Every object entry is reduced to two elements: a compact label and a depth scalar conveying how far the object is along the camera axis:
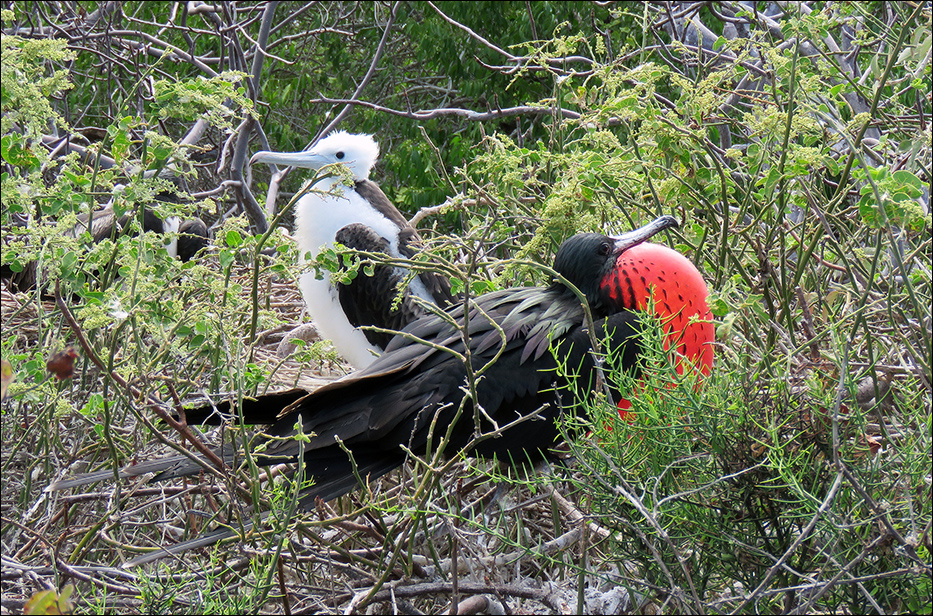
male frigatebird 11.84
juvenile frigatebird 12.24
